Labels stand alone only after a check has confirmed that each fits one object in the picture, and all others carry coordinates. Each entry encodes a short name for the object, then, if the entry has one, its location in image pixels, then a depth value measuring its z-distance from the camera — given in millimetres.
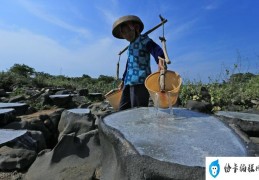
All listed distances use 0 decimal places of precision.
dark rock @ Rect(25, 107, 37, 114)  2316
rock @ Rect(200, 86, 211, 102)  2443
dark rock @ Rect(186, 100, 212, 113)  2005
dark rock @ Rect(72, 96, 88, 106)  2890
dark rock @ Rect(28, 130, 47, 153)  1450
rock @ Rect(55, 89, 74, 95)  3058
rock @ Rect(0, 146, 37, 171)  1220
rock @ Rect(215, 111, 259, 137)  1429
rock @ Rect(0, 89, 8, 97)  3083
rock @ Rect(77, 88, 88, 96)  3429
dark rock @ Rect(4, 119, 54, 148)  1654
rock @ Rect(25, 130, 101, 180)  1111
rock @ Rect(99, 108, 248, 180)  787
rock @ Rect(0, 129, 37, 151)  1334
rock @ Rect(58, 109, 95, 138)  1614
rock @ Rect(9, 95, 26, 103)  2633
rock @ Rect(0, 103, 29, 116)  2155
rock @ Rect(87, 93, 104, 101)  3375
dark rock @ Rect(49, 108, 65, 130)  1867
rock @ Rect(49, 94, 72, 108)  2673
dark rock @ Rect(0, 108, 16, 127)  1737
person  1448
